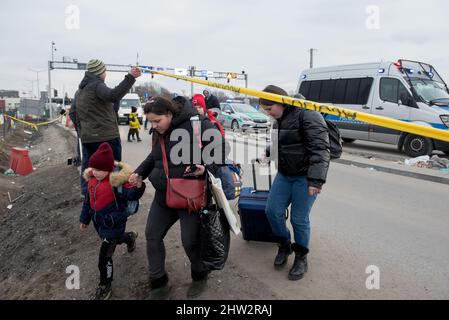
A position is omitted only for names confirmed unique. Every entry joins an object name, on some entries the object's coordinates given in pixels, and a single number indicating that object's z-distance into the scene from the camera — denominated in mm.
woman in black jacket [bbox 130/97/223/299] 2920
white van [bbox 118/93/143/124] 23125
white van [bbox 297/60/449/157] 10555
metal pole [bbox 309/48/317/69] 42250
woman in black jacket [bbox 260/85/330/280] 3115
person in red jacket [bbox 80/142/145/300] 3277
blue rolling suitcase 3936
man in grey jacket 4379
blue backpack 4254
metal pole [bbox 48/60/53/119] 38375
